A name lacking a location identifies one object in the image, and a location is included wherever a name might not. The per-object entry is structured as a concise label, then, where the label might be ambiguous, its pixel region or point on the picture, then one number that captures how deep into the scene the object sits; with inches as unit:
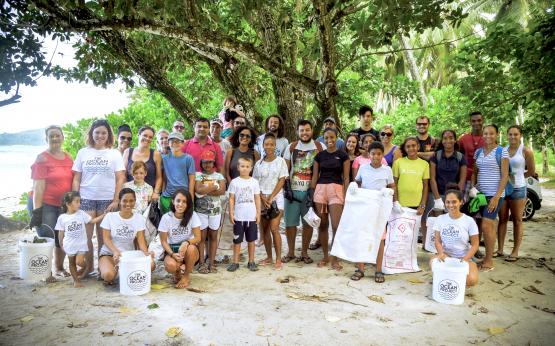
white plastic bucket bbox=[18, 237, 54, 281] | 165.2
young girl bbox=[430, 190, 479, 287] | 163.3
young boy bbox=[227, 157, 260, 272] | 187.9
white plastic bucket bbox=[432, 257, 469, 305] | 151.4
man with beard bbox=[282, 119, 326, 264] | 199.8
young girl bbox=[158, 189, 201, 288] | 165.9
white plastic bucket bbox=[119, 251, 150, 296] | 153.3
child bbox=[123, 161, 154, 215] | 178.9
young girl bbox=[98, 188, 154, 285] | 162.9
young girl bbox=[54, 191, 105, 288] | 163.8
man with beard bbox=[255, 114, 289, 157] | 211.5
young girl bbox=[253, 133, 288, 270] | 194.7
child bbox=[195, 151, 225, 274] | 186.2
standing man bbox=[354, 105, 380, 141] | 214.5
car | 322.3
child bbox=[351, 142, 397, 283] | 181.6
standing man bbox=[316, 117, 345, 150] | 210.6
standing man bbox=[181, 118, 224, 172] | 198.7
